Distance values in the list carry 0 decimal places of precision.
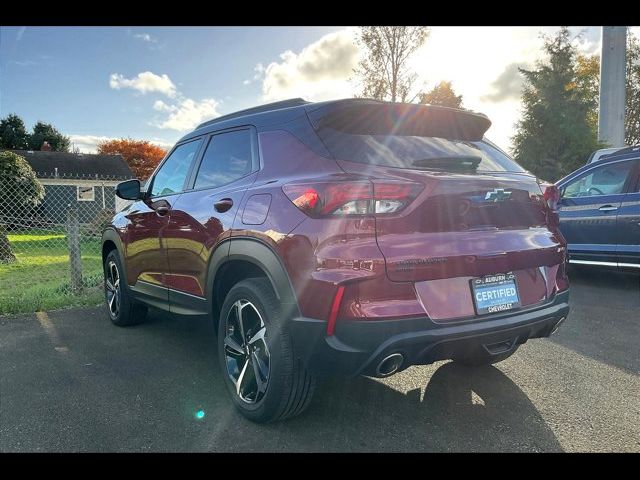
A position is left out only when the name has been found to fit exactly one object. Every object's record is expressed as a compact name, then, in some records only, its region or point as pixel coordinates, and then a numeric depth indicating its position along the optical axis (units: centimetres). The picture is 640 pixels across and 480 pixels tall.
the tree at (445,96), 2776
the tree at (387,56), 1958
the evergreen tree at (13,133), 4772
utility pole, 1583
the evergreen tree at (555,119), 1786
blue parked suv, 598
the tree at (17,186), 1416
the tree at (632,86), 3025
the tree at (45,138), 4894
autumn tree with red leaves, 5044
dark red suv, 219
